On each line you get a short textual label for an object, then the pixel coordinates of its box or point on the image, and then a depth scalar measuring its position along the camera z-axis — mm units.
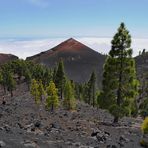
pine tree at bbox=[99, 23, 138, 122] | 20290
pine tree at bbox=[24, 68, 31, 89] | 72547
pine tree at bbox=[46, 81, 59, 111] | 39089
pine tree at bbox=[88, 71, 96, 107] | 57253
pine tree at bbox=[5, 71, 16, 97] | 64320
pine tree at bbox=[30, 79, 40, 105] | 46885
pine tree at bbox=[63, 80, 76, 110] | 44859
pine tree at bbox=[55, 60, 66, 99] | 49883
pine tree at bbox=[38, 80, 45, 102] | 50231
